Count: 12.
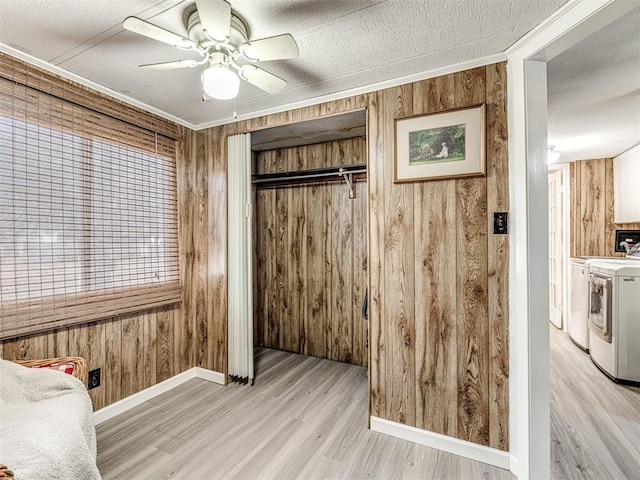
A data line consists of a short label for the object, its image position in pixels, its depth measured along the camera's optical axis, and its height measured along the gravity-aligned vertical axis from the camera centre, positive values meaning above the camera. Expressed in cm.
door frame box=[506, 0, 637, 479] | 165 -15
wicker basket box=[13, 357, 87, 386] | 170 -69
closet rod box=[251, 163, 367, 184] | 295 +66
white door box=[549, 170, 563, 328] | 441 -16
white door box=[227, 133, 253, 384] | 275 -19
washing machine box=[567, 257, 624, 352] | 346 -79
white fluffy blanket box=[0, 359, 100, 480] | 107 -73
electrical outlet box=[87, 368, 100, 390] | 218 -99
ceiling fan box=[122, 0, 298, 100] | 123 +87
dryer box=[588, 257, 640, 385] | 273 -82
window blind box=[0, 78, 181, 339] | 181 +18
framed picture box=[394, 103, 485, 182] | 186 +58
